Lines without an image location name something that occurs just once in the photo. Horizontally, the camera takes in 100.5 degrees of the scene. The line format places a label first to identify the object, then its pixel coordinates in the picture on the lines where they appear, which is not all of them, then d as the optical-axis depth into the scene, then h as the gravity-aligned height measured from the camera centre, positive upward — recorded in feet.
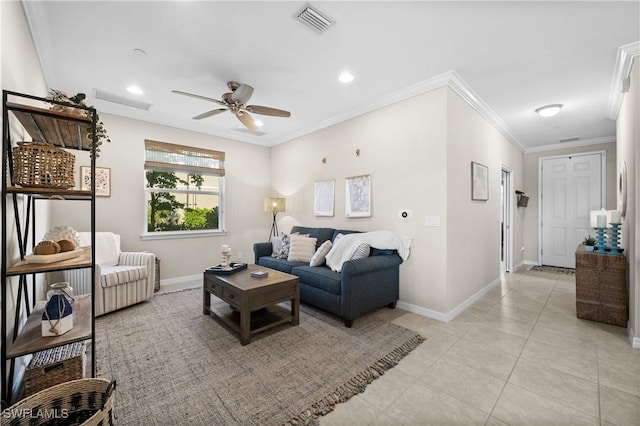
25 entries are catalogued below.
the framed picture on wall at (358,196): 12.44 +0.79
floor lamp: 16.87 +0.47
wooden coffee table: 7.97 -2.79
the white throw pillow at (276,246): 13.76 -1.78
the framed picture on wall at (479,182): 11.58 +1.42
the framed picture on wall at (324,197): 14.48 +0.84
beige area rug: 5.36 -3.95
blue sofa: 8.93 -2.61
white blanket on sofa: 10.41 -1.27
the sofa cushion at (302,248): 12.53 -1.74
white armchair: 9.76 -2.47
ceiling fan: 9.42 +4.01
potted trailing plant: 5.17 +2.16
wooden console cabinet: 9.25 -2.72
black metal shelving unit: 4.57 -0.56
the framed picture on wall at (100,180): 12.05 +1.49
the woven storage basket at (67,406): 3.71 -2.90
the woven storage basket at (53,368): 4.92 -2.99
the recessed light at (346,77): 9.60 +5.02
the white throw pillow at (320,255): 11.24 -1.83
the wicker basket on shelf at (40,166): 4.59 +0.82
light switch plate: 9.96 -0.32
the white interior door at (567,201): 17.31 +0.82
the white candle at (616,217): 9.82 -0.16
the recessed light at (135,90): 10.73 +5.04
